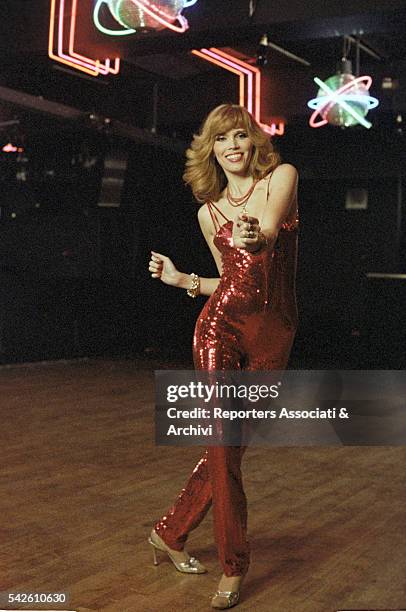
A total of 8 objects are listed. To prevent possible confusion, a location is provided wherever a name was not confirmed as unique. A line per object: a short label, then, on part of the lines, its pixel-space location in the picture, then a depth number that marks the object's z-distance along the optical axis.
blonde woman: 2.14
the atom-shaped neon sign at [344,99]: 7.13
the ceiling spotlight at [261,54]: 6.85
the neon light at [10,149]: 9.42
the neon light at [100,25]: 5.80
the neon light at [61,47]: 6.16
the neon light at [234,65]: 7.49
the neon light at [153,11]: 4.59
